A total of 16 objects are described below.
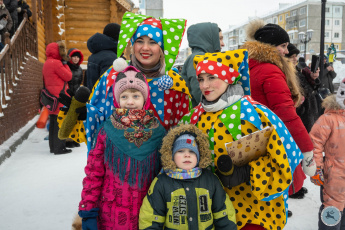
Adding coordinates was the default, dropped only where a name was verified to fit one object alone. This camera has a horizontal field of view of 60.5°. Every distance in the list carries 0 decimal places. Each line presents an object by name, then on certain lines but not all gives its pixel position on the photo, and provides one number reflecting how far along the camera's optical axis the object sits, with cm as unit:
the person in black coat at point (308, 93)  421
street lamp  1693
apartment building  4947
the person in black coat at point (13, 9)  754
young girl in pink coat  177
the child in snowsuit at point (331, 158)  261
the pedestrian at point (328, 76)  740
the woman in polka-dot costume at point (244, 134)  162
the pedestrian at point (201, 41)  302
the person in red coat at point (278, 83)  204
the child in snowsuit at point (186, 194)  165
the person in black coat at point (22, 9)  818
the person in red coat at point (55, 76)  534
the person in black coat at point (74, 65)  585
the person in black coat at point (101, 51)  406
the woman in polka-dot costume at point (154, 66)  214
